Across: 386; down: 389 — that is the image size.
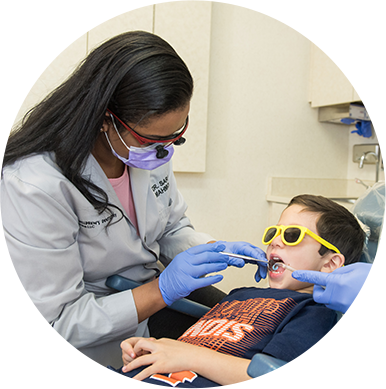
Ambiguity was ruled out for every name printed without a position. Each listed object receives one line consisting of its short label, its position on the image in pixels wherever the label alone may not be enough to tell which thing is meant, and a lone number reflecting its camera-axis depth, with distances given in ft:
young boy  3.01
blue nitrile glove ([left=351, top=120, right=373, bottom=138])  9.36
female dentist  3.50
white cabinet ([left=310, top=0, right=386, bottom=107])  8.04
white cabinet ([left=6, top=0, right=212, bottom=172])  6.77
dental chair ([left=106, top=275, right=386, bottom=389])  2.31
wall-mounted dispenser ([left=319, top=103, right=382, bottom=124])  8.90
